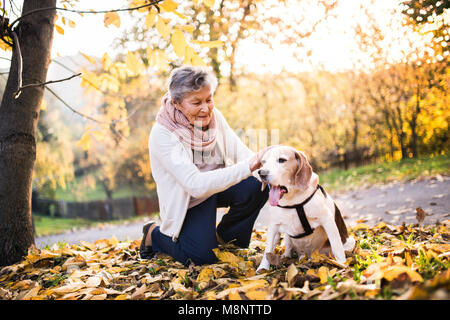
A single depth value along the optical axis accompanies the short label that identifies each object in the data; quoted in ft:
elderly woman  9.46
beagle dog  7.87
